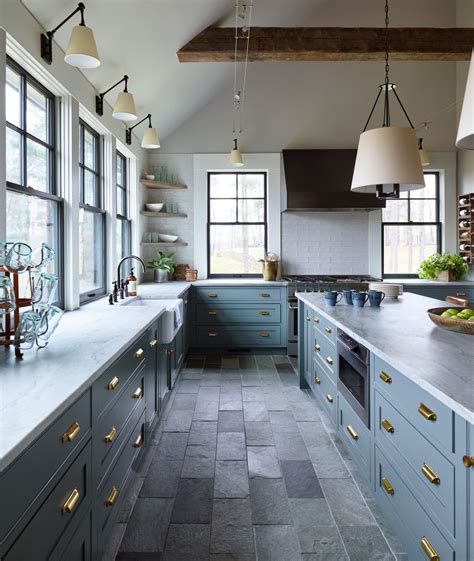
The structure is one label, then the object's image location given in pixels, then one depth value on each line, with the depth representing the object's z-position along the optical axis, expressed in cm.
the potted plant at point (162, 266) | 551
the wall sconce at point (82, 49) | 224
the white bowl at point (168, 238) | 570
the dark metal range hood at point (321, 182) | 526
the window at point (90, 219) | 354
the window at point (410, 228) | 596
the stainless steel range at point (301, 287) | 514
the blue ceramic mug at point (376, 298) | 305
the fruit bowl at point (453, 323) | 205
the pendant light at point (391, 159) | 229
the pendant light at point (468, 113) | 131
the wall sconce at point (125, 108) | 315
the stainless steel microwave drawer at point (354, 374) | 213
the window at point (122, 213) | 477
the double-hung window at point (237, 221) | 594
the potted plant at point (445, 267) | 548
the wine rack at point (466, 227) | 536
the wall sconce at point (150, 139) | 394
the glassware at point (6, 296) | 164
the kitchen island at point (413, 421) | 125
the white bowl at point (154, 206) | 556
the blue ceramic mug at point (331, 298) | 314
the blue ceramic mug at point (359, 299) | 307
